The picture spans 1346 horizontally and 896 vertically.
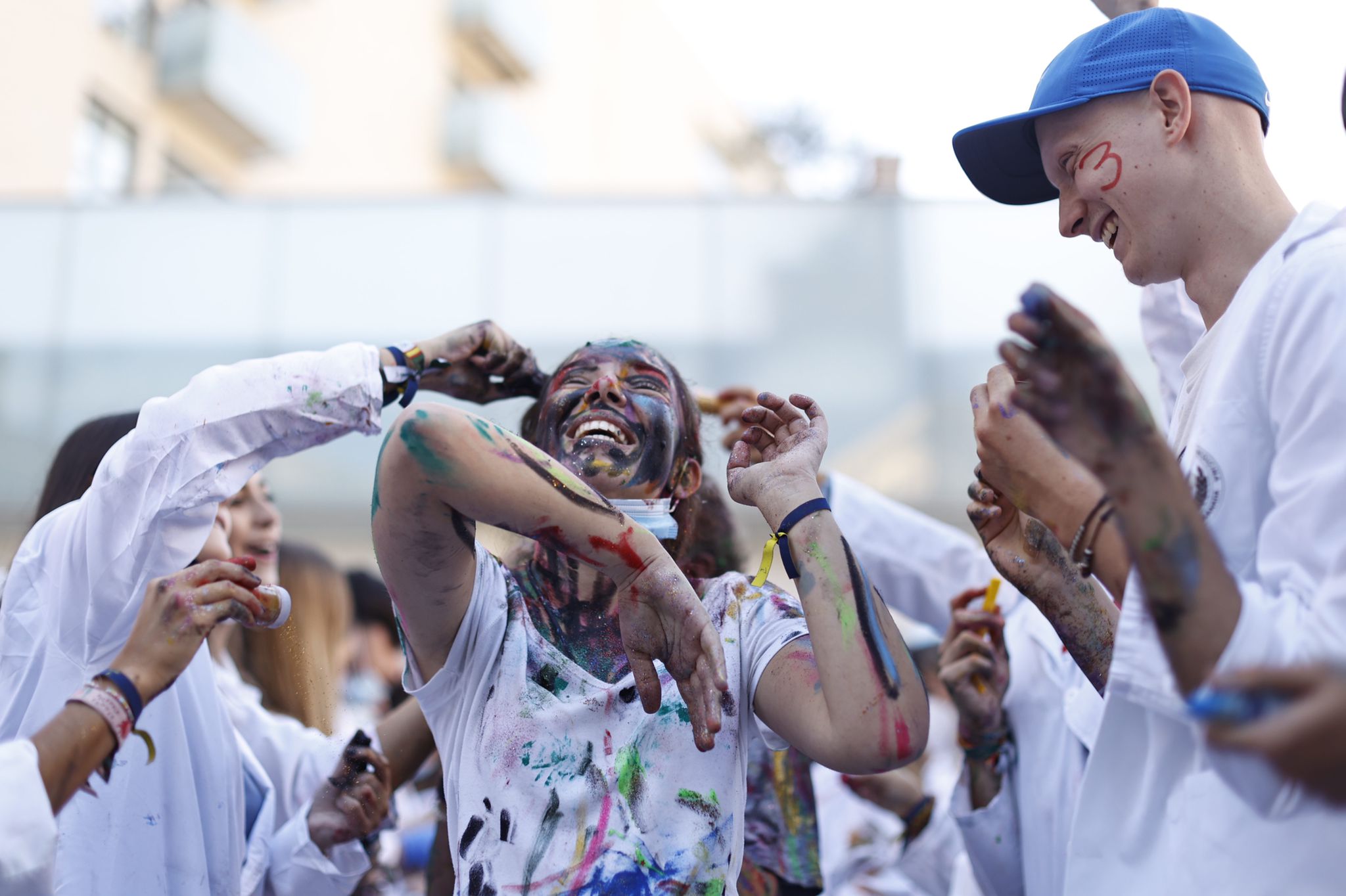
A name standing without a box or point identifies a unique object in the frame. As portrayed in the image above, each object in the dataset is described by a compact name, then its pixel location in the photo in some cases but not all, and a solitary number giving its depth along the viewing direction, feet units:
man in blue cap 4.32
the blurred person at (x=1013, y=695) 8.57
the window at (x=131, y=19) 34.63
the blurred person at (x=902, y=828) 11.23
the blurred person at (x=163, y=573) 6.76
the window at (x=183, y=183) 38.75
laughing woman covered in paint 5.57
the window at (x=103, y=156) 33.96
